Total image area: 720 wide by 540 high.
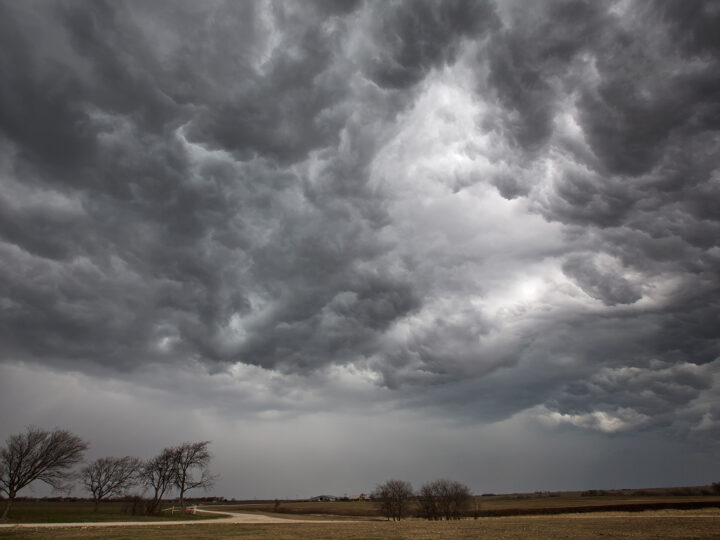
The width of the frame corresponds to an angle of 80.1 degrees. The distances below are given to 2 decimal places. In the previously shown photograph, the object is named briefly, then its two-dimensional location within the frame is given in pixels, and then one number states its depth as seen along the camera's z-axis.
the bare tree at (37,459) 62.19
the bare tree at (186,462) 93.75
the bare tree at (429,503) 97.03
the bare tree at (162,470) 92.56
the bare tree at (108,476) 93.94
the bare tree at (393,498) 96.88
